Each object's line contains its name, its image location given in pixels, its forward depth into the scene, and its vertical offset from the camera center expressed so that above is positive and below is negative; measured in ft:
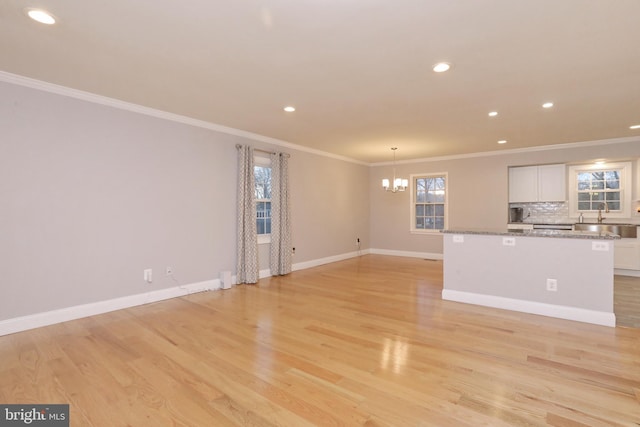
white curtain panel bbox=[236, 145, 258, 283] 17.07 -0.27
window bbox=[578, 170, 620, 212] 20.34 +1.86
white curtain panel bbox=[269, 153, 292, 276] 19.10 +0.00
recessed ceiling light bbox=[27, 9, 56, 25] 7.04 +4.52
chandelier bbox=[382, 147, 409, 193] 20.91 +2.23
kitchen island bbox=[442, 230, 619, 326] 11.44 -2.10
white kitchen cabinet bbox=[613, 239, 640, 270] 18.54 -2.05
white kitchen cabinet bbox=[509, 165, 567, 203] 21.40 +2.37
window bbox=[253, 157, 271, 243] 18.90 +1.29
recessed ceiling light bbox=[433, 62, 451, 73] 9.46 +4.53
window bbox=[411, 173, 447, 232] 25.70 +1.29
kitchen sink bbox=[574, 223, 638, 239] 18.65 -0.60
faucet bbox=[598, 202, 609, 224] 20.30 +0.47
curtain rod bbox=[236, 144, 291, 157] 17.17 +3.89
